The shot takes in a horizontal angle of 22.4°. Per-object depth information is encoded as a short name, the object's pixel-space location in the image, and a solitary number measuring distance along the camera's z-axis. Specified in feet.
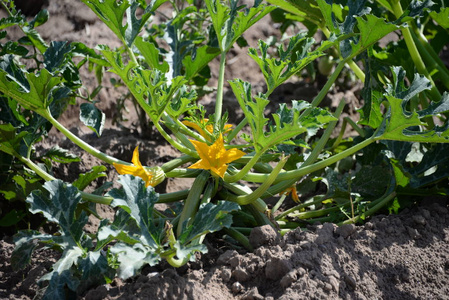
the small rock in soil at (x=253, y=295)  7.37
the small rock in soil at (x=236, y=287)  7.48
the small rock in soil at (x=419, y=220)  8.18
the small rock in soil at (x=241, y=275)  7.53
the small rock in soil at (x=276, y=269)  7.51
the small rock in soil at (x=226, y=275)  7.54
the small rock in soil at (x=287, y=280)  7.41
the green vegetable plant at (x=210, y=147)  7.30
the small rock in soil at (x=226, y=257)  7.66
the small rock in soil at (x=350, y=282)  7.56
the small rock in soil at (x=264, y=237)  7.79
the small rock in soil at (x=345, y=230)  7.92
